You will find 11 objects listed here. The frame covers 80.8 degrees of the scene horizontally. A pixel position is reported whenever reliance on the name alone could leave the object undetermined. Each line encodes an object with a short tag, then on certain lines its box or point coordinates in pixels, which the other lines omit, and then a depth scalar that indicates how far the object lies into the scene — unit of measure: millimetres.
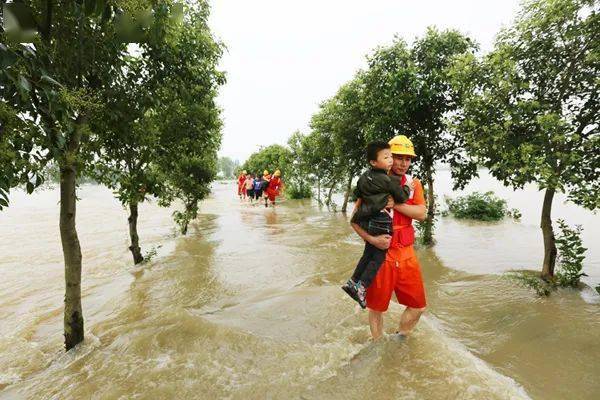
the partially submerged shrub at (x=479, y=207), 15852
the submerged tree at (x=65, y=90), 2166
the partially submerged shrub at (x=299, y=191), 31188
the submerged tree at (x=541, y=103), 5047
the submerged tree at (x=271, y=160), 30933
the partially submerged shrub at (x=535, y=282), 5875
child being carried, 3459
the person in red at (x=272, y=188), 23500
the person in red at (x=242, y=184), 30834
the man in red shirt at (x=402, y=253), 3586
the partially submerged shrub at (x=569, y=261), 5979
